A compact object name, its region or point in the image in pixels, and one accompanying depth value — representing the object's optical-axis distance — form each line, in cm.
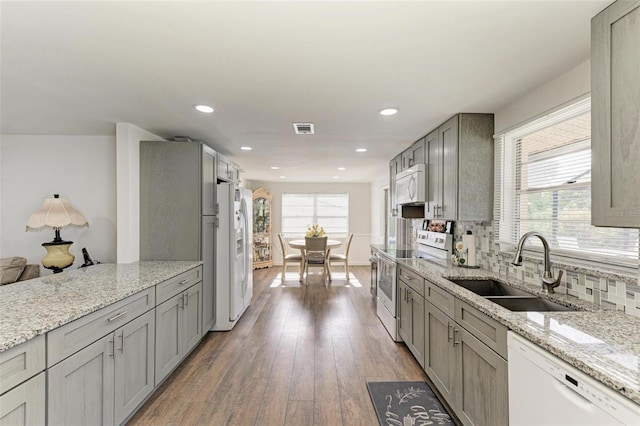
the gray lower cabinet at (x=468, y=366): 140
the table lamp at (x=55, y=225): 252
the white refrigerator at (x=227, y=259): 334
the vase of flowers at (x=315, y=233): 595
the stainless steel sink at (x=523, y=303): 175
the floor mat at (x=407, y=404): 190
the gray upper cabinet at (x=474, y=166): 250
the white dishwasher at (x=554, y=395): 86
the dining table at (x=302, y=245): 574
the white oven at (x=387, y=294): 308
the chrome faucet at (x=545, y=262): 173
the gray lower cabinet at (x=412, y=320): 242
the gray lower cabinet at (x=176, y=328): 220
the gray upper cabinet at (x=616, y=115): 112
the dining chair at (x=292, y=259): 582
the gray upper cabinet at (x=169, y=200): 293
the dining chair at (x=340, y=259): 593
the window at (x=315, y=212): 764
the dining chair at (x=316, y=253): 549
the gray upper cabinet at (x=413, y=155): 326
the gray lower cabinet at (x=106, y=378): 134
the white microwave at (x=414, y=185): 313
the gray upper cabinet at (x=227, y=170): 355
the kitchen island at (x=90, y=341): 119
